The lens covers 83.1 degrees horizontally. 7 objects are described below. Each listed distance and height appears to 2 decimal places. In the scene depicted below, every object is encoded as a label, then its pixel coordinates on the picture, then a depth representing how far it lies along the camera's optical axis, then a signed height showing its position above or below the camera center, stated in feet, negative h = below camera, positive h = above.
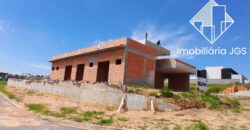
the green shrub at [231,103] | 33.90 -4.66
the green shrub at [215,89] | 72.79 -3.07
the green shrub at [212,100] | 31.28 -3.85
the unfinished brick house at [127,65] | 39.70 +4.95
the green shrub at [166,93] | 29.85 -2.50
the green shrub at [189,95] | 31.15 -2.90
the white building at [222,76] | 127.20 +7.13
